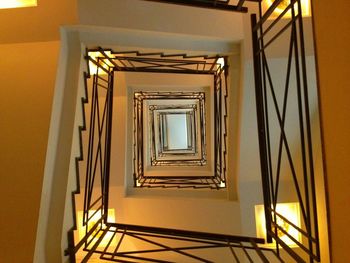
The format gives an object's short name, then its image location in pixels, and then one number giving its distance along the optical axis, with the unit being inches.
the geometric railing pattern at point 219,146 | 77.5
